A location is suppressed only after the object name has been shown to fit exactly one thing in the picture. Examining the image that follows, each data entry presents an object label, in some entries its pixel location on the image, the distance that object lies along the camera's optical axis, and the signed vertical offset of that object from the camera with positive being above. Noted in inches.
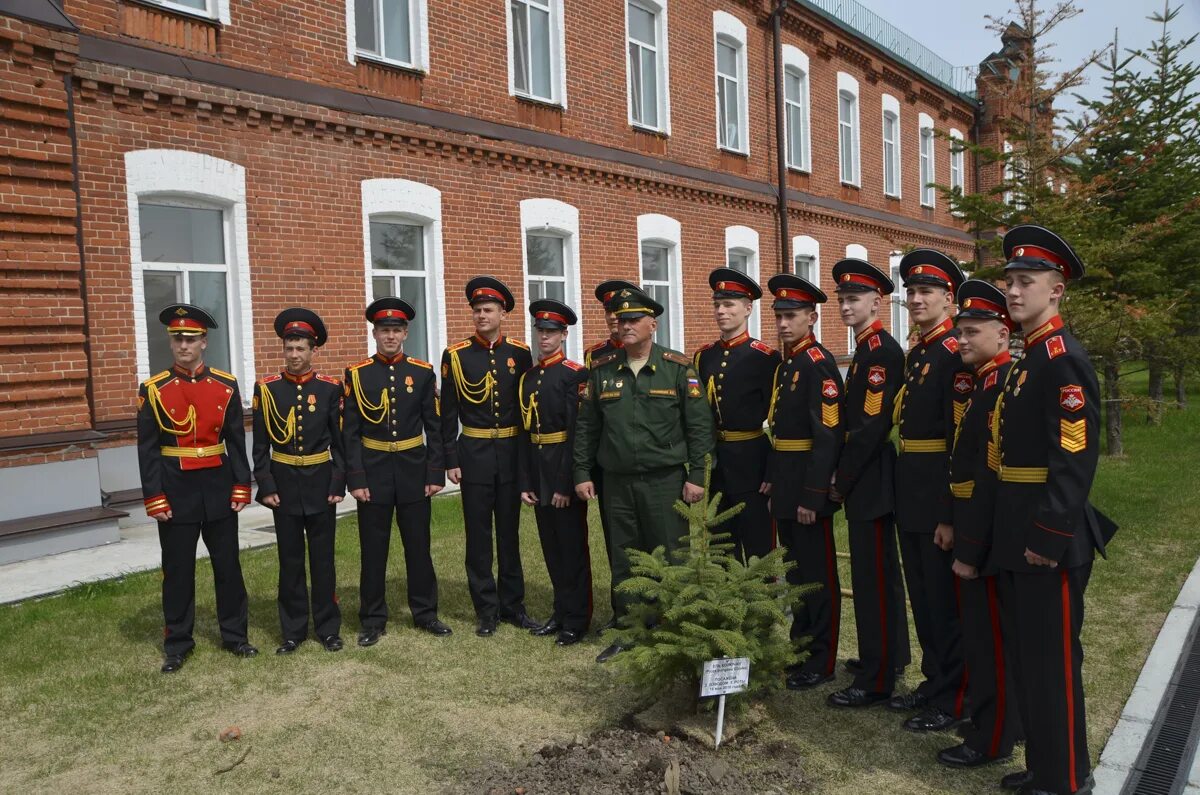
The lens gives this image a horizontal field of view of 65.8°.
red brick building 317.1 +93.4
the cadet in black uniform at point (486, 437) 243.1 -16.4
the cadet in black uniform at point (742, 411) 216.5 -10.6
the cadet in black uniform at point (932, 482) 174.6 -23.5
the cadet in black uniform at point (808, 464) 193.2 -21.4
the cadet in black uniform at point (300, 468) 227.3 -21.5
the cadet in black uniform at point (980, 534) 153.6 -29.3
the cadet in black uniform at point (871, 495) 185.6 -27.1
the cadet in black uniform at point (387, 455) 235.8 -19.7
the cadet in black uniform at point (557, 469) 236.1 -24.9
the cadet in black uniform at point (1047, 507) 136.7 -23.1
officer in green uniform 211.0 -15.4
